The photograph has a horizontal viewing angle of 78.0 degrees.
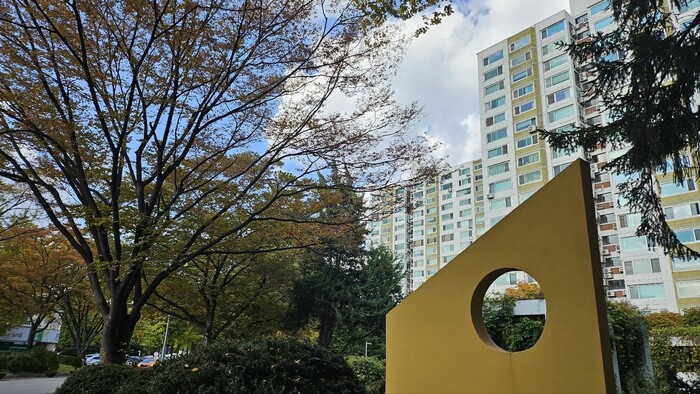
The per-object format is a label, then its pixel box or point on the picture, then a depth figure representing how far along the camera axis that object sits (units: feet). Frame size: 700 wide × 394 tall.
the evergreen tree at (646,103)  25.66
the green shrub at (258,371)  16.25
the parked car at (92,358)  108.25
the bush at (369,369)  40.40
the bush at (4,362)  64.90
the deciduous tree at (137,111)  26.37
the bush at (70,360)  86.47
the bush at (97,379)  22.81
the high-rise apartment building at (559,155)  81.41
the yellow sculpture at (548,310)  12.33
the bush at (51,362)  69.92
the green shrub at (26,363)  66.13
